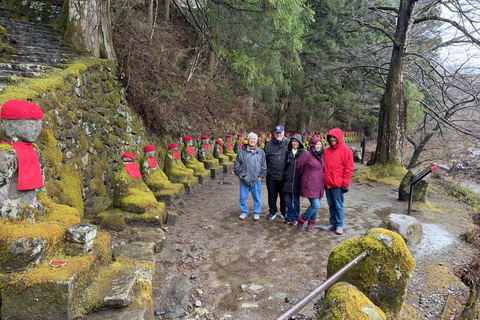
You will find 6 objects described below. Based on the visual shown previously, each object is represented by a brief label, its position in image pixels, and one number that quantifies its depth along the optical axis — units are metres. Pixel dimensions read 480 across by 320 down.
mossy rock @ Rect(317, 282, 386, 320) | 1.93
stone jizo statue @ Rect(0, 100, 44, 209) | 2.10
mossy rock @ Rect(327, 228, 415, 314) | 2.48
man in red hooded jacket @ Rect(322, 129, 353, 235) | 4.81
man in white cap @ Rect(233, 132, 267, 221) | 5.29
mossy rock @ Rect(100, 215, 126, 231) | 4.04
